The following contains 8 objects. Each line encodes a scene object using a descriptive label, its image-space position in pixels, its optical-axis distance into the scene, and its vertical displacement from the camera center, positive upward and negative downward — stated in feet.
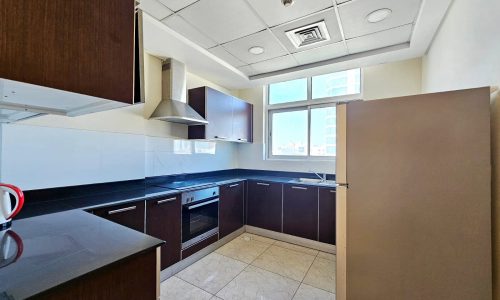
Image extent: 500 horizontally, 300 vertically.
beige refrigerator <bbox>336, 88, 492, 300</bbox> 3.61 -0.93
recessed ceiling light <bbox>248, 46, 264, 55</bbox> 8.23 +4.16
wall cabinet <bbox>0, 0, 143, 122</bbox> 1.90 +1.06
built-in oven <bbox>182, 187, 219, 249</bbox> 7.38 -2.56
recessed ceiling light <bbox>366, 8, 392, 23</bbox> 6.00 +4.14
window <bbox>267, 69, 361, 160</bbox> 10.46 +2.17
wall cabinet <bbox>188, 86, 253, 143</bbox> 9.35 +1.81
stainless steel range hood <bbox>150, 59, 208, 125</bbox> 7.91 +2.22
